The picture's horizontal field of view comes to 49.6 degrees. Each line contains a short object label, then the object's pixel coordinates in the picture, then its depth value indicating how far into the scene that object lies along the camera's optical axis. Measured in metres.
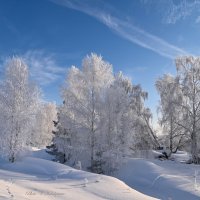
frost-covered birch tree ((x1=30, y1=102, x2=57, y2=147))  43.55
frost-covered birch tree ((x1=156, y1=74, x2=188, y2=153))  25.44
